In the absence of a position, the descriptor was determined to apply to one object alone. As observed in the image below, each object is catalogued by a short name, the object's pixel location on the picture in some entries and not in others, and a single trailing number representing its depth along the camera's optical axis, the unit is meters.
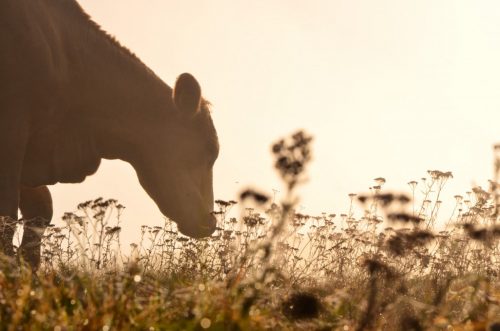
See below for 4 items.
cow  16.69
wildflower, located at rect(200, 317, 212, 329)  6.80
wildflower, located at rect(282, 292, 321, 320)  6.66
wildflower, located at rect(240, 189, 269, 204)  7.69
